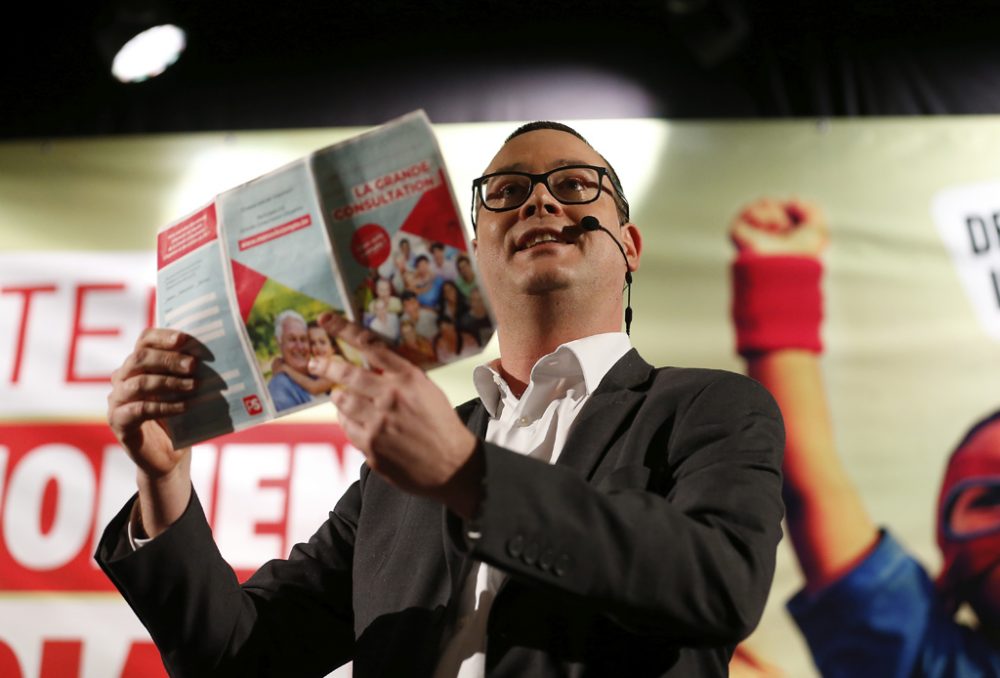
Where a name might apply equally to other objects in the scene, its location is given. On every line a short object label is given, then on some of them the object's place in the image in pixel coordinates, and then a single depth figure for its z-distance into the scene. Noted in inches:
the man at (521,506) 30.0
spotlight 86.7
